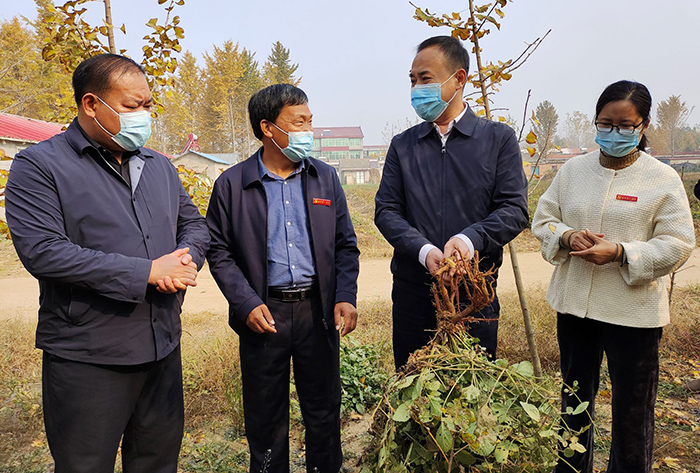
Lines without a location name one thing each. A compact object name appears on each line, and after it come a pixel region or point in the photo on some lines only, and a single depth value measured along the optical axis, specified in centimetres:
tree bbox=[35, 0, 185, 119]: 321
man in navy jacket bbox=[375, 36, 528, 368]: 235
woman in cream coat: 225
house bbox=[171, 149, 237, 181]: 2648
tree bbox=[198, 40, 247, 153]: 2914
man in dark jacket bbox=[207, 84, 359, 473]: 247
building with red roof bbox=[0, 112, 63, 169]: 1527
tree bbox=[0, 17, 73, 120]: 1977
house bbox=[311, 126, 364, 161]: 7500
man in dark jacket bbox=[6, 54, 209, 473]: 183
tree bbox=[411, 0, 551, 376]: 337
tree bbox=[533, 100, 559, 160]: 3150
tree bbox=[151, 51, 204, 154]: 3009
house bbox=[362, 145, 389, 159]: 7536
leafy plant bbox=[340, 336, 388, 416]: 363
